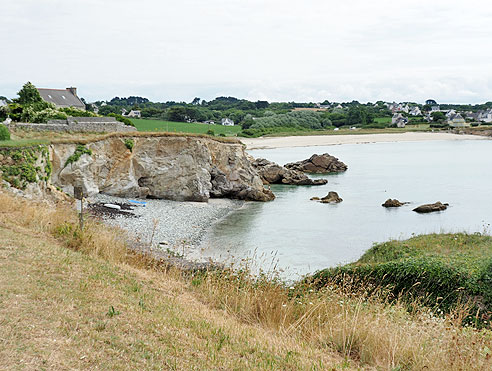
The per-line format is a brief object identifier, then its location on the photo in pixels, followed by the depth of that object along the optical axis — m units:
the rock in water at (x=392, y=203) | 35.16
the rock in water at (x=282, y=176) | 49.07
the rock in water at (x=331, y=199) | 37.22
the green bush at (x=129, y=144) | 31.53
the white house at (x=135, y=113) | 127.38
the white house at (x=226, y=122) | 136.75
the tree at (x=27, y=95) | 42.81
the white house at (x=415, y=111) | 178.75
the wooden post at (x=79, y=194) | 12.65
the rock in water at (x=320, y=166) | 59.56
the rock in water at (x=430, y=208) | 32.94
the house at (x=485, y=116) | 153.25
